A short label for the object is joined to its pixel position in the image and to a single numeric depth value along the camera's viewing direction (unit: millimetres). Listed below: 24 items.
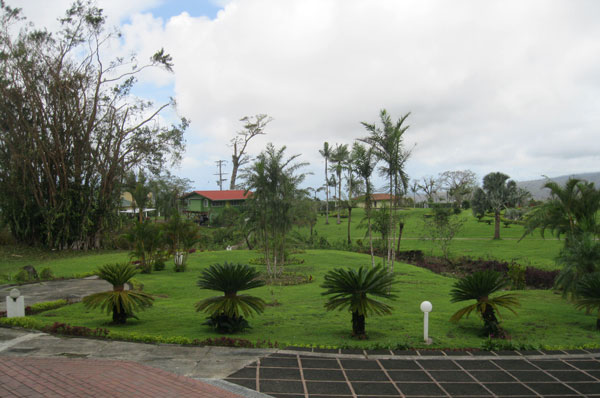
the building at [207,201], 51000
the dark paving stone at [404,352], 7176
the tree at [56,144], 25344
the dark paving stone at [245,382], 5703
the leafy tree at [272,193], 14680
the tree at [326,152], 53062
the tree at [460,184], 70312
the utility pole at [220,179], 71550
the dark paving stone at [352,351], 7156
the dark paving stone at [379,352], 7176
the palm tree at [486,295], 8258
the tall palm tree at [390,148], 15016
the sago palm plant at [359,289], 7762
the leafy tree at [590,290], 8422
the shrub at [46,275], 16098
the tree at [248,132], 51781
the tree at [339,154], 45344
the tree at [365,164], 16305
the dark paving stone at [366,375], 6039
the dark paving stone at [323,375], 6039
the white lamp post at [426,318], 7617
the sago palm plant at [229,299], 8172
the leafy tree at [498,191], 33562
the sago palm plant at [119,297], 8594
